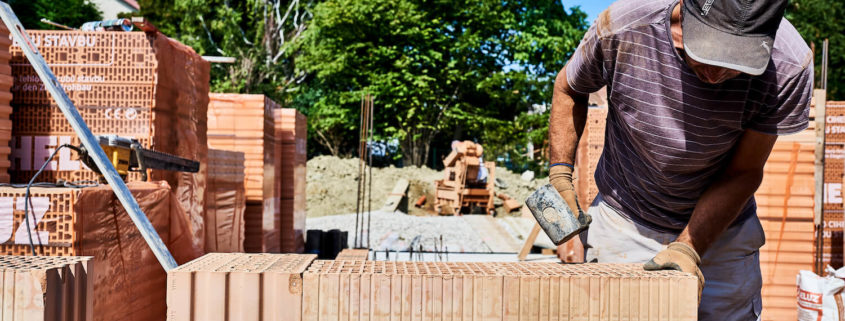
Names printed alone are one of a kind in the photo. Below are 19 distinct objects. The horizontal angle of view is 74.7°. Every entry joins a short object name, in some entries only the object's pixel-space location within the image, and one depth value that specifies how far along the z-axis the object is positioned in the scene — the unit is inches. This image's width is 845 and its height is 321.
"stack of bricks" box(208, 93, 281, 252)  232.2
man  63.5
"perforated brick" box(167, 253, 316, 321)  65.3
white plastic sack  145.9
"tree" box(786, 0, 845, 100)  710.5
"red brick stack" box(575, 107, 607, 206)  258.8
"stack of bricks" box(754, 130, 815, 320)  184.2
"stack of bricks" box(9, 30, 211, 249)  133.3
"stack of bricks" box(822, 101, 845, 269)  218.2
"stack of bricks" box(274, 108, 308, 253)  294.4
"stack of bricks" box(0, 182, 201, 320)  91.1
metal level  94.6
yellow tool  121.3
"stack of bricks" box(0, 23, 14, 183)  119.8
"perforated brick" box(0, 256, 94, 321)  64.1
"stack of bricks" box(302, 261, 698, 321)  65.9
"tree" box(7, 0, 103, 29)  858.8
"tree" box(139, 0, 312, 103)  885.8
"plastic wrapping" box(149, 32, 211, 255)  142.6
